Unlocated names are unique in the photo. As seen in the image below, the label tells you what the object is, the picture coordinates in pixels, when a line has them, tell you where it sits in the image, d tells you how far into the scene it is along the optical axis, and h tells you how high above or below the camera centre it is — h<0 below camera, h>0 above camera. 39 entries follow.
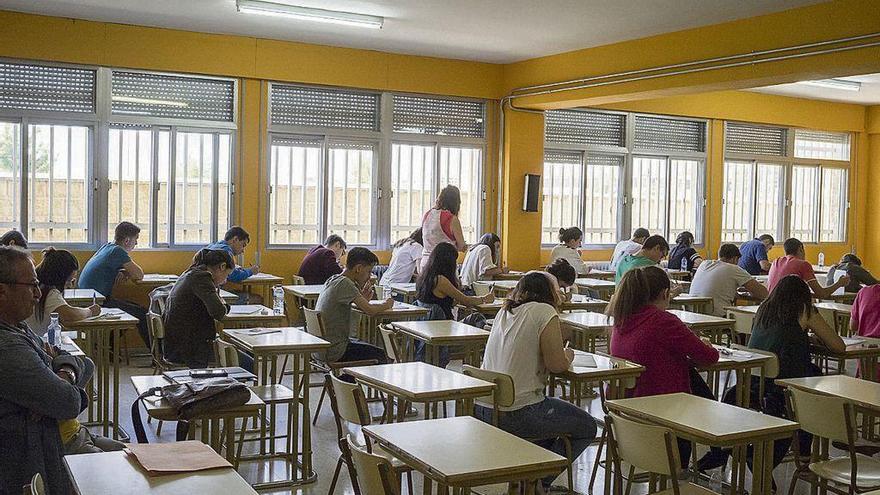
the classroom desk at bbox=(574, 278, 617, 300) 9.17 -0.71
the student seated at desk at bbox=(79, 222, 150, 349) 7.82 -0.53
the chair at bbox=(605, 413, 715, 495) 3.32 -0.90
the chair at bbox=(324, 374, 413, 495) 3.89 -0.91
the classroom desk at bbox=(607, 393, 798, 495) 3.38 -0.81
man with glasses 2.87 -0.64
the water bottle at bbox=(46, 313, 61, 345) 4.50 -0.67
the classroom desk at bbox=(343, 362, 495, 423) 3.92 -0.79
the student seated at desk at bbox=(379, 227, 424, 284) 8.89 -0.48
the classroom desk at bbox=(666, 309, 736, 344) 6.30 -0.74
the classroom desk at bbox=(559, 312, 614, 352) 6.07 -0.75
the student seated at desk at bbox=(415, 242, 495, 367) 6.73 -0.55
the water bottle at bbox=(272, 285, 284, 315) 6.87 -0.71
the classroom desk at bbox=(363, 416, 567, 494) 2.79 -0.81
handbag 3.62 -0.79
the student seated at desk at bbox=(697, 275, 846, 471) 4.96 -0.62
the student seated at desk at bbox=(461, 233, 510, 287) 8.95 -0.49
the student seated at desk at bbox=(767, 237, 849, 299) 8.59 -0.45
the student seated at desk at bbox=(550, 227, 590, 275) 10.18 -0.37
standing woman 8.67 -0.09
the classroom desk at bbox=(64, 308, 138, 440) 5.46 -0.93
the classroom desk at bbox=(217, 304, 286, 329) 6.07 -0.76
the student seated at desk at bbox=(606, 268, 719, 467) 4.53 -0.63
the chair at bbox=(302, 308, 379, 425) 6.00 -0.85
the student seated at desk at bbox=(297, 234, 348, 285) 9.02 -0.56
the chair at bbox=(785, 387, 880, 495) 3.84 -0.94
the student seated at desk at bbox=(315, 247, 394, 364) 6.12 -0.67
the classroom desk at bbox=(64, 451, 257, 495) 2.47 -0.79
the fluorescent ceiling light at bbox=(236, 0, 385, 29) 8.05 +1.87
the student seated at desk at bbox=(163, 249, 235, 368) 5.72 -0.68
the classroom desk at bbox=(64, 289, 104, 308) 6.94 -0.74
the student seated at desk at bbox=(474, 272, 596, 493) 4.31 -0.78
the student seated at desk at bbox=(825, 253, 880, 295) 9.23 -0.54
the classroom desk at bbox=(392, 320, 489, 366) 5.45 -0.76
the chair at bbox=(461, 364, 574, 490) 4.20 -0.84
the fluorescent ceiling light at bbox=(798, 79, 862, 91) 11.90 +1.92
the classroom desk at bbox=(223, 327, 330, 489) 4.75 -0.88
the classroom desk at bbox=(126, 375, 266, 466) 3.64 -0.86
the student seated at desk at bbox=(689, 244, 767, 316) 8.14 -0.56
